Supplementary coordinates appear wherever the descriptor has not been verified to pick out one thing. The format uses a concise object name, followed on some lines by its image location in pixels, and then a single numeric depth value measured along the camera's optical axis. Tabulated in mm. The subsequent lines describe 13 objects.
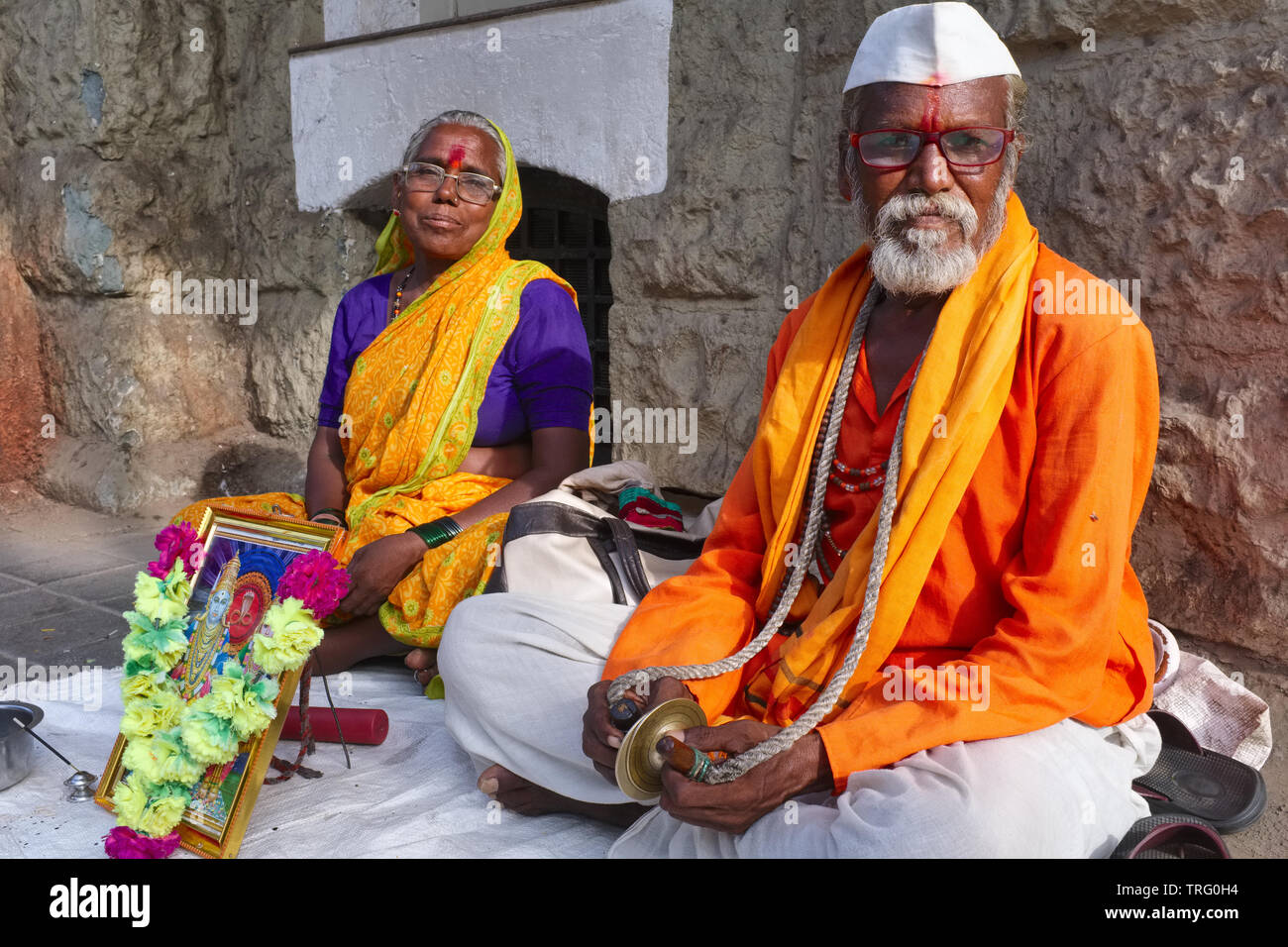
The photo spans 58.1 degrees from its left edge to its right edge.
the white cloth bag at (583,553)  2775
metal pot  2598
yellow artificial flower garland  2189
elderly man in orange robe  1913
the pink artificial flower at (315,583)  2262
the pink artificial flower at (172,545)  2459
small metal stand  2576
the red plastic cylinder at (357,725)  2809
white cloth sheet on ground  2350
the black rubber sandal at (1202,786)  2275
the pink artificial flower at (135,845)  2215
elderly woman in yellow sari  3326
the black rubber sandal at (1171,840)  1928
